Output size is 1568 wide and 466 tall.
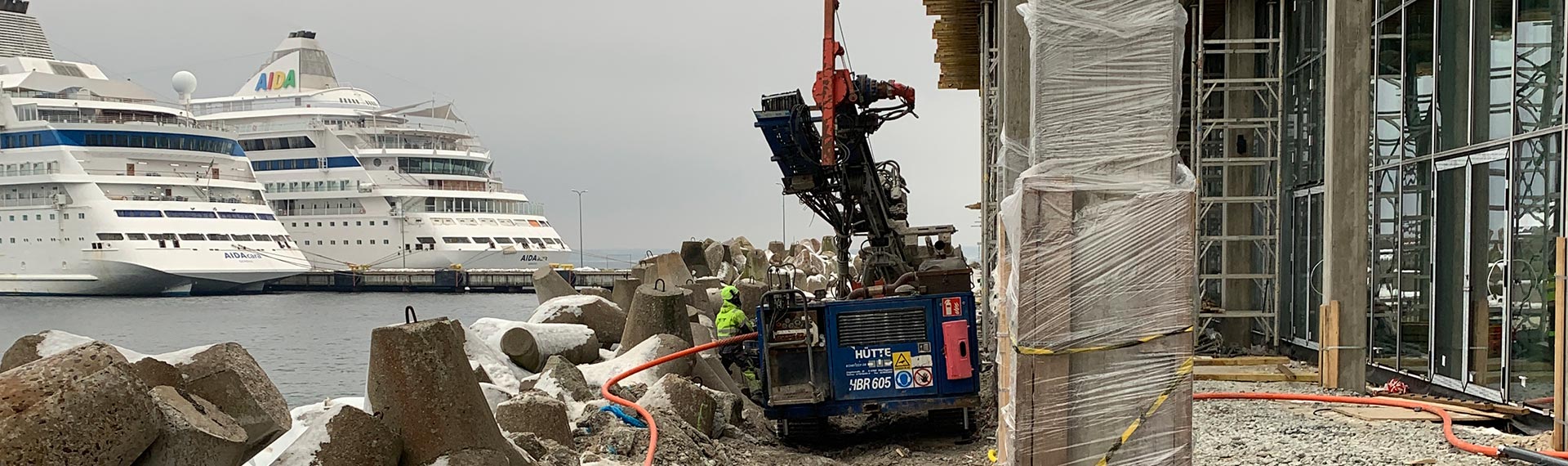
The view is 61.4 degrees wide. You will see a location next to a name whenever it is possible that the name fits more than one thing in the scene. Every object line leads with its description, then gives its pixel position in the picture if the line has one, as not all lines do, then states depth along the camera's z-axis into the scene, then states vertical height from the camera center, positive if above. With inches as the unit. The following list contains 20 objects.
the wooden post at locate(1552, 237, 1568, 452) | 306.5 -34.0
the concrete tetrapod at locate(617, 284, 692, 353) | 582.9 -45.6
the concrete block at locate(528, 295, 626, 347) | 674.2 -52.2
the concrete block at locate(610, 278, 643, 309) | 820.6 -49.8
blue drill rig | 444.8 -49.1
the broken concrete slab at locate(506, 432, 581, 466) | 326.3 -60.3
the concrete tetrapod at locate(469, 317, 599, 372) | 575.2 -57.5
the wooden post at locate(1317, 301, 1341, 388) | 465.4 -49.2
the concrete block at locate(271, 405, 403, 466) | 262.7 -45.9
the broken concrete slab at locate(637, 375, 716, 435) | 442.6 -62.9
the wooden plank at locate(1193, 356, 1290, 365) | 555.8 -65.1
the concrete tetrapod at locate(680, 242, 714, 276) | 1244.5 -41.8
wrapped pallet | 159.2 -5.1
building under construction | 370.3 +9.0
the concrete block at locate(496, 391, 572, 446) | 352.5 -54.5
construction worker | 542.9 -43.4
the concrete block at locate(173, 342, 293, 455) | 252.2 -33.4
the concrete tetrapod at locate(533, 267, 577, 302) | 920.3 -50.0
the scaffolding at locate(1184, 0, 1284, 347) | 605.3 +20.2
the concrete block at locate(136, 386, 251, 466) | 220.2 -37.4
